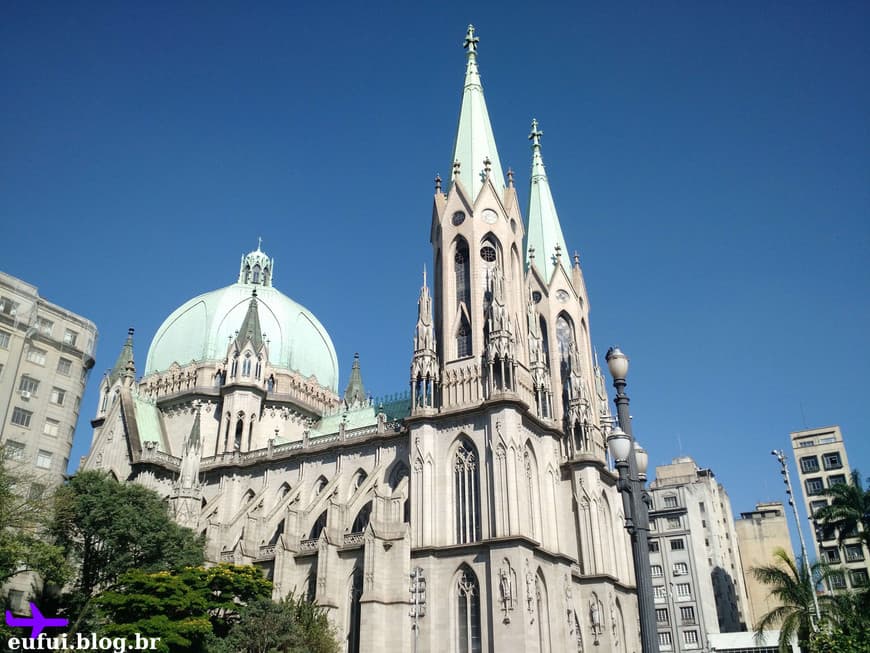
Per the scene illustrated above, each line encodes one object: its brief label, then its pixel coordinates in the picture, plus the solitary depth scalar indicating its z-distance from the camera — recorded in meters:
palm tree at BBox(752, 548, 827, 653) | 40.81
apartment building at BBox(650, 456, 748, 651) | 79.38
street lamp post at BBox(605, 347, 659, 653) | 17.64
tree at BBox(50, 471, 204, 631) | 43.97
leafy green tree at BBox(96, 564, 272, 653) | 36.84
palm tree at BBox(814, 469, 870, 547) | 54.28
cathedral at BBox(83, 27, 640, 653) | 43.56
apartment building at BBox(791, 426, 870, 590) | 88.75
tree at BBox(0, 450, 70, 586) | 33.62
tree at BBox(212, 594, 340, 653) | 38.59
